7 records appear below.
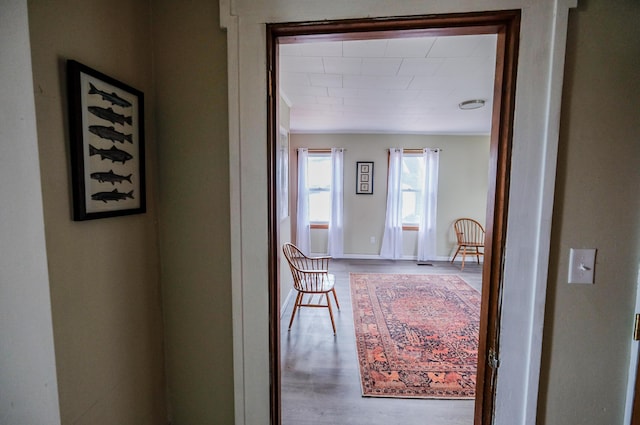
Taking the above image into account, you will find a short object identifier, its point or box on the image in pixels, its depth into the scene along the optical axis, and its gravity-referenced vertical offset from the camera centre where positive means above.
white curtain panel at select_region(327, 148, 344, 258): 5.08 -0.27
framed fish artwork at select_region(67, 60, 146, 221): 0.71 +0.13
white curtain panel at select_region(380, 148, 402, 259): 5.05 -0.39
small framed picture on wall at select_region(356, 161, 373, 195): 5.15 +0.28
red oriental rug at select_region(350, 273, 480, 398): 2.02 -1.38
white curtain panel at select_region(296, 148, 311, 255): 5.08 -0.34
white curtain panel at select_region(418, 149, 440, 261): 5.02 -0.26
